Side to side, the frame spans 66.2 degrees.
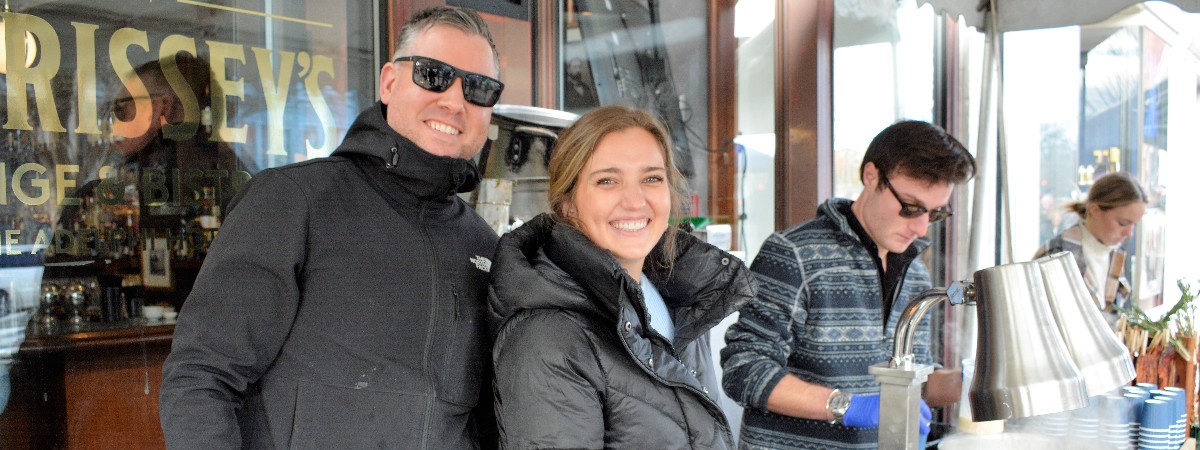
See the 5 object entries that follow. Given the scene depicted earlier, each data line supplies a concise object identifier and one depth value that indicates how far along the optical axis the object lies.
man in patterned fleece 2.25
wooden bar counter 2.09
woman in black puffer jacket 1.34
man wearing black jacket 1.47
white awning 3.33
